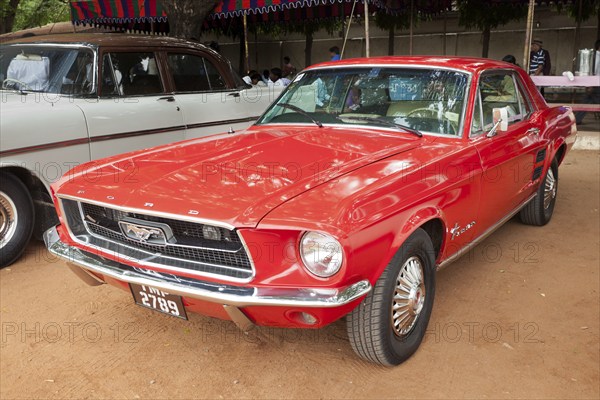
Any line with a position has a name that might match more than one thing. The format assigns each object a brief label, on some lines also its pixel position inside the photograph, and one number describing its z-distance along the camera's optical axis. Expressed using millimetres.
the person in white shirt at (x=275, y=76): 11191
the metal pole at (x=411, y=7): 11605
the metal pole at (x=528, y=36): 8445
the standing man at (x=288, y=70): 14403
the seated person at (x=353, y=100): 3767
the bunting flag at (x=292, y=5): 9938
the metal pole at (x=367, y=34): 8289
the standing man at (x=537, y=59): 10727
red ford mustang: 2332
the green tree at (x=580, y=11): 13023
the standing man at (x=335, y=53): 11062
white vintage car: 4262
